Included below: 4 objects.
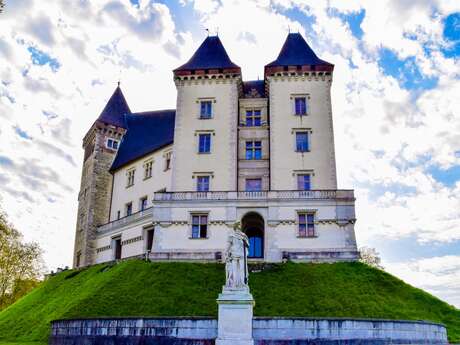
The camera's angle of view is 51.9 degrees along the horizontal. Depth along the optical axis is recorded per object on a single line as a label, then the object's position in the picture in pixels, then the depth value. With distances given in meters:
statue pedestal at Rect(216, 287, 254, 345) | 18.12
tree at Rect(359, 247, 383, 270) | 62.72
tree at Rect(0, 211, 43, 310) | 52.22
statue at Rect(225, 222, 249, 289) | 18.53
